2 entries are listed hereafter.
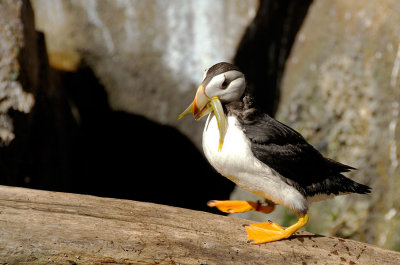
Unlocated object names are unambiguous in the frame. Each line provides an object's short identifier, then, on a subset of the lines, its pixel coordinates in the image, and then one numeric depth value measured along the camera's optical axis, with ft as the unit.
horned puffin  19.38
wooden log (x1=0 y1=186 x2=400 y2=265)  16.34
